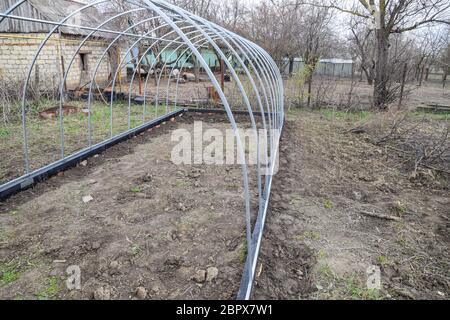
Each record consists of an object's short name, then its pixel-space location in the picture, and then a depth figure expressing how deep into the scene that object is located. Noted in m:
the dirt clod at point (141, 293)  2.44
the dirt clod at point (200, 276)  2.62
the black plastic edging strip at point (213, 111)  9.69
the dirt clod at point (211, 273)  2.64
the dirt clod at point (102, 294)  2.41
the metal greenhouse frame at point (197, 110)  2.37
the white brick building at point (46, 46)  11.51
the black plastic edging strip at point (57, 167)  4.03
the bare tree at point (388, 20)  9.80
